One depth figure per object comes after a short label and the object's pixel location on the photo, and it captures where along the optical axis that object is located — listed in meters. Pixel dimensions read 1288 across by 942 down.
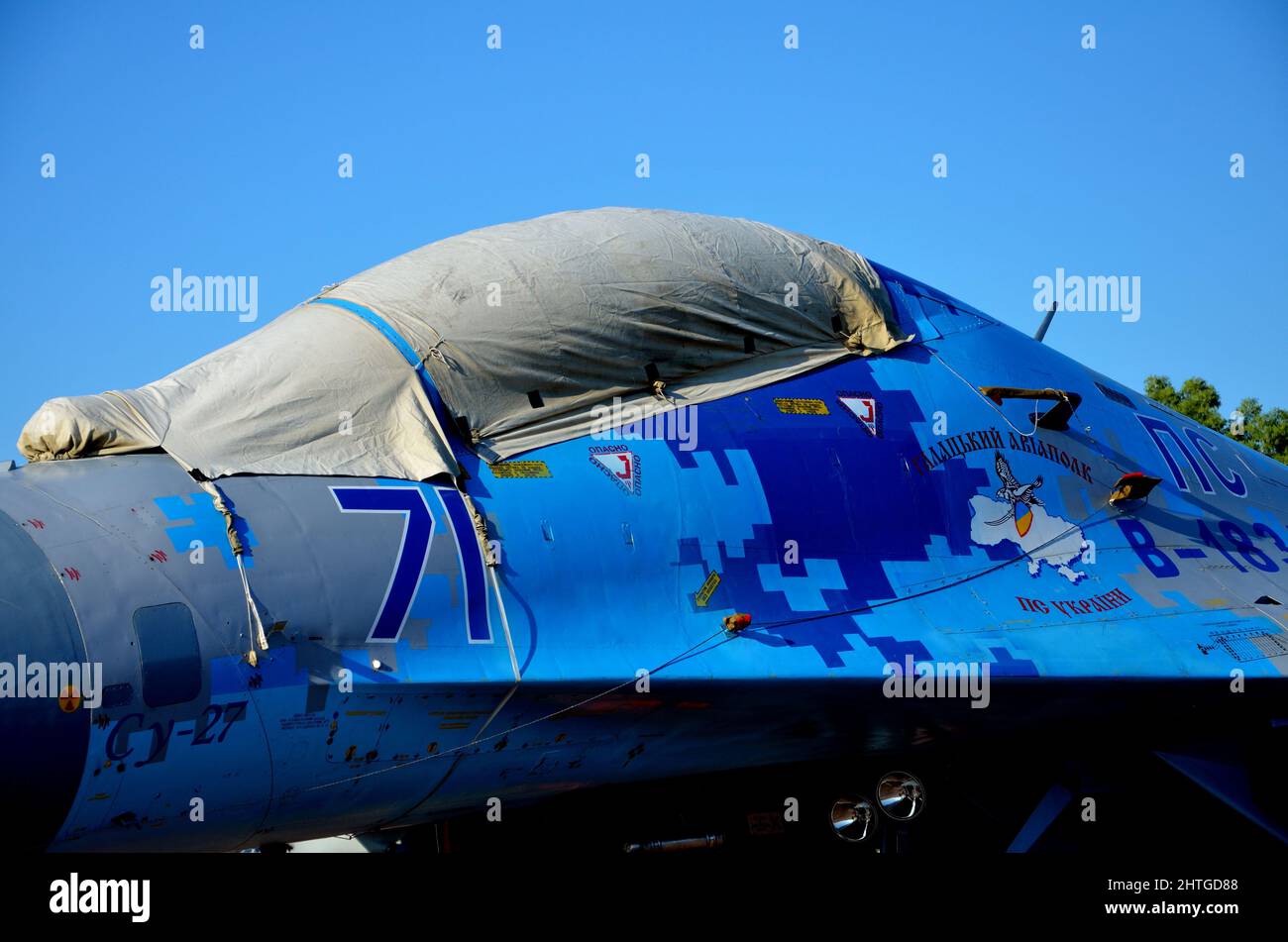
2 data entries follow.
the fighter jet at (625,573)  7.80
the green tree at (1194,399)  40.91
